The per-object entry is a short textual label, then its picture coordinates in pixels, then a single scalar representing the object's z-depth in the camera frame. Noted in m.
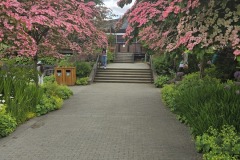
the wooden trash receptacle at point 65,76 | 16.61
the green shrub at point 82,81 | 16.69
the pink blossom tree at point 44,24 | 6.07
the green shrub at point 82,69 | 17.99
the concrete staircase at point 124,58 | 28.03
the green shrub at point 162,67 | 18.49
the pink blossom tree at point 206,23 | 3.93
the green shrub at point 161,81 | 15.54
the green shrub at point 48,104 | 8.25
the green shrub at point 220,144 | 4.43
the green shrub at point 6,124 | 6.01
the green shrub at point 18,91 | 7.00
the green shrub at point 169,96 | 8.80
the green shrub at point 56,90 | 10.09
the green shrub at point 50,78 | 16.25
